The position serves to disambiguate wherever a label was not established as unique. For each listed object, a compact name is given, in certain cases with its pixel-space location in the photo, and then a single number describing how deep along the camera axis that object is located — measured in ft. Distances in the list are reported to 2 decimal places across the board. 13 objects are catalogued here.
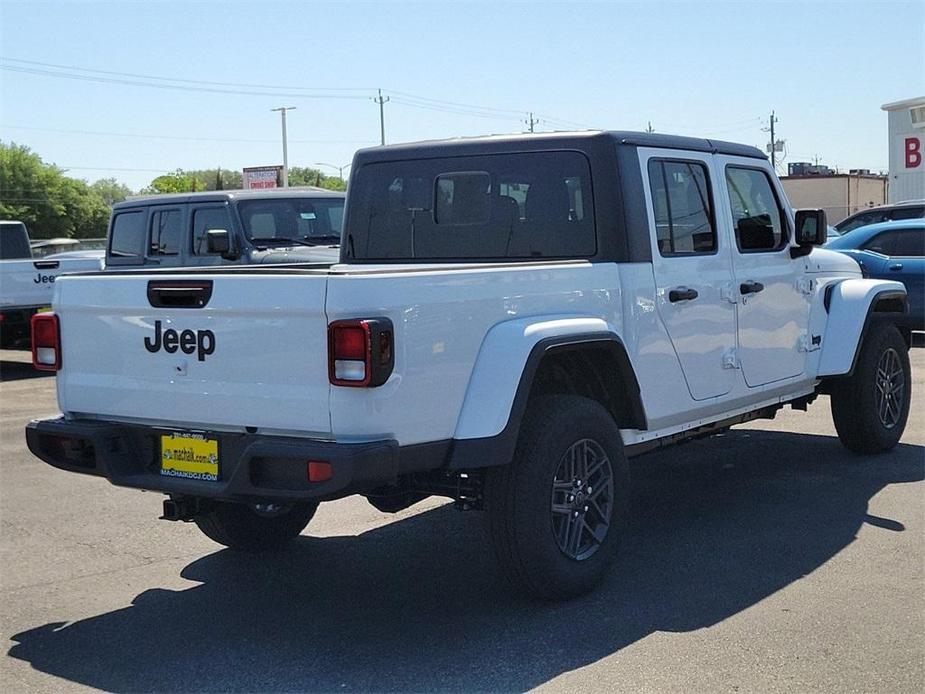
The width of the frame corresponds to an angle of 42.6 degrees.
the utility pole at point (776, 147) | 240.94
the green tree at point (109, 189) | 350.95
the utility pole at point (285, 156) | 199.68
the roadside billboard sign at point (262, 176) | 205.83
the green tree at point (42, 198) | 277.44
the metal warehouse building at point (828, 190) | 182.80
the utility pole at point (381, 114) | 261.85
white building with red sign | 105.19
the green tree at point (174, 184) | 295.48
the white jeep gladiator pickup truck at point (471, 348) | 14.65
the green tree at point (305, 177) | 349.06
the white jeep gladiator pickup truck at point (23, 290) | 49.21
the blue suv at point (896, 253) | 45.50
